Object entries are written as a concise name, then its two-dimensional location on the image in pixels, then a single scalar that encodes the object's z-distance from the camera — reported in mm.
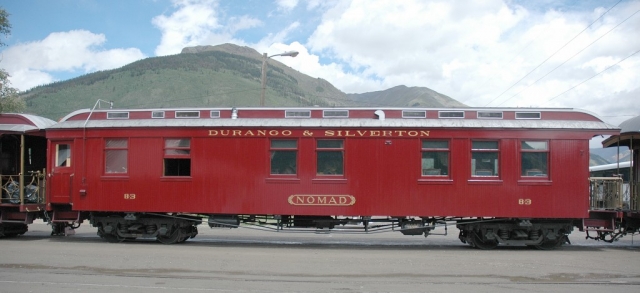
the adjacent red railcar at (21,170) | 15266
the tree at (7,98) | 23641
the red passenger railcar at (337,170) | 13734
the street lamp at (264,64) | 20633
